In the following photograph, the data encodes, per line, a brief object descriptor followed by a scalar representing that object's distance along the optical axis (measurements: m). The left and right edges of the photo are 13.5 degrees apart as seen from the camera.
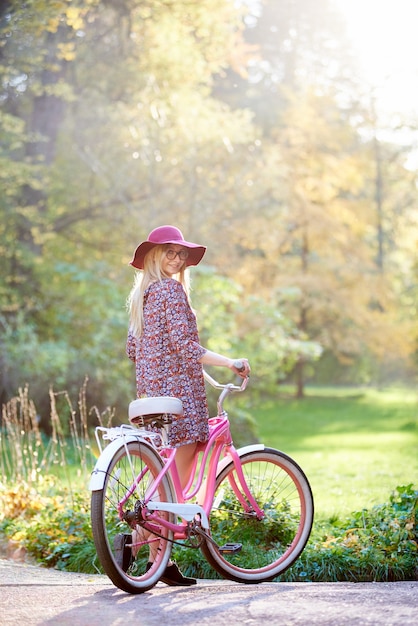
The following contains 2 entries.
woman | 8.46
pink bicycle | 7.70
